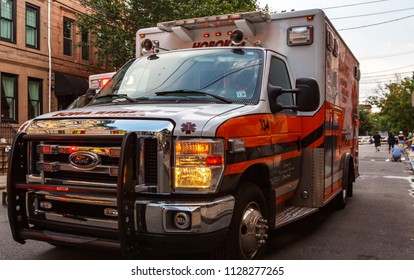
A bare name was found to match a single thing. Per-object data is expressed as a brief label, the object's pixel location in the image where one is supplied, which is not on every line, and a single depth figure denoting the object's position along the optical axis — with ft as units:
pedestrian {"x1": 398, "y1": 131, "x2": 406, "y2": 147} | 90.89
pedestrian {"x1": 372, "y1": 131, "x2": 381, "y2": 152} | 102.68
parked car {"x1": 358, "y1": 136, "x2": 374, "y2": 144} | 246.88
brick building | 56.44
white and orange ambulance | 11.14
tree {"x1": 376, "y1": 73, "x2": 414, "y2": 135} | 162.40
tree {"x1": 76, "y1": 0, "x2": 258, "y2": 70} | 58.08
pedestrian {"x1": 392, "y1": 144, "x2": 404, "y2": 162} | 69.82
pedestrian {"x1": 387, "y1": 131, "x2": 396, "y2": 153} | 99.76
